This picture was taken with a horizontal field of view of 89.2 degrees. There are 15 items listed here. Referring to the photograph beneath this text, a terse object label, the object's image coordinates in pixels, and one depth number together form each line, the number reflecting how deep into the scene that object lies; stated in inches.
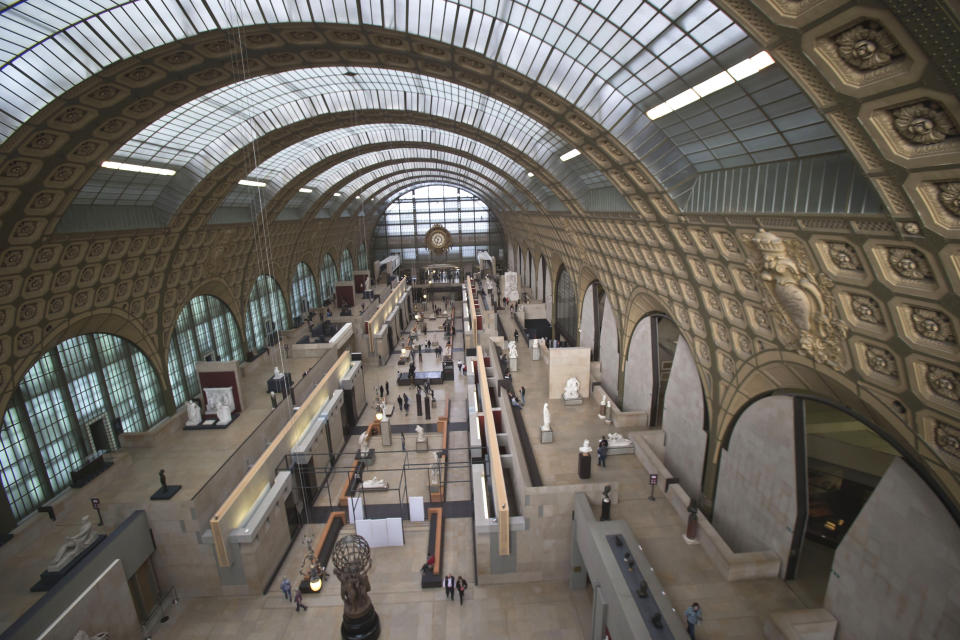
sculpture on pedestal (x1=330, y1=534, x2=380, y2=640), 537.0
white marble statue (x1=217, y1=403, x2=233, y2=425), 879.1
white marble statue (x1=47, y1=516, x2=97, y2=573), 540.1
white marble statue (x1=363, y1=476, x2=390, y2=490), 852.0
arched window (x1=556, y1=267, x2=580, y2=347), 1493.6
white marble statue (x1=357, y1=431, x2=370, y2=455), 977.5
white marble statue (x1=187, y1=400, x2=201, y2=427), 878.4
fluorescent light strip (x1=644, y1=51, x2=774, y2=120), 325.1
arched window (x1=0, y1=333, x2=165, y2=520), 669.9
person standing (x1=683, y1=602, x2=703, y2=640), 415.8
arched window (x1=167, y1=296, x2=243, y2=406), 1049.5
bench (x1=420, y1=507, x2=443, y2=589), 634.2
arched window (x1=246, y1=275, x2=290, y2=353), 1425.3
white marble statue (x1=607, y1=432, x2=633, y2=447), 704.4
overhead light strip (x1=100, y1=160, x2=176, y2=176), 700.0
